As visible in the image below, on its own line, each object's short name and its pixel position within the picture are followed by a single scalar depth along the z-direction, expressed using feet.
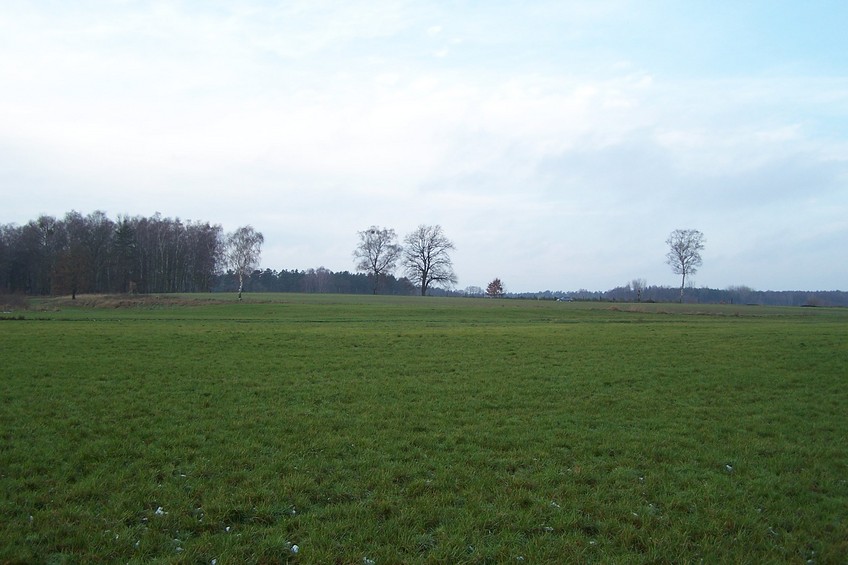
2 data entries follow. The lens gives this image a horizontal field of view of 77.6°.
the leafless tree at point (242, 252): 278.26
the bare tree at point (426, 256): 370.94
